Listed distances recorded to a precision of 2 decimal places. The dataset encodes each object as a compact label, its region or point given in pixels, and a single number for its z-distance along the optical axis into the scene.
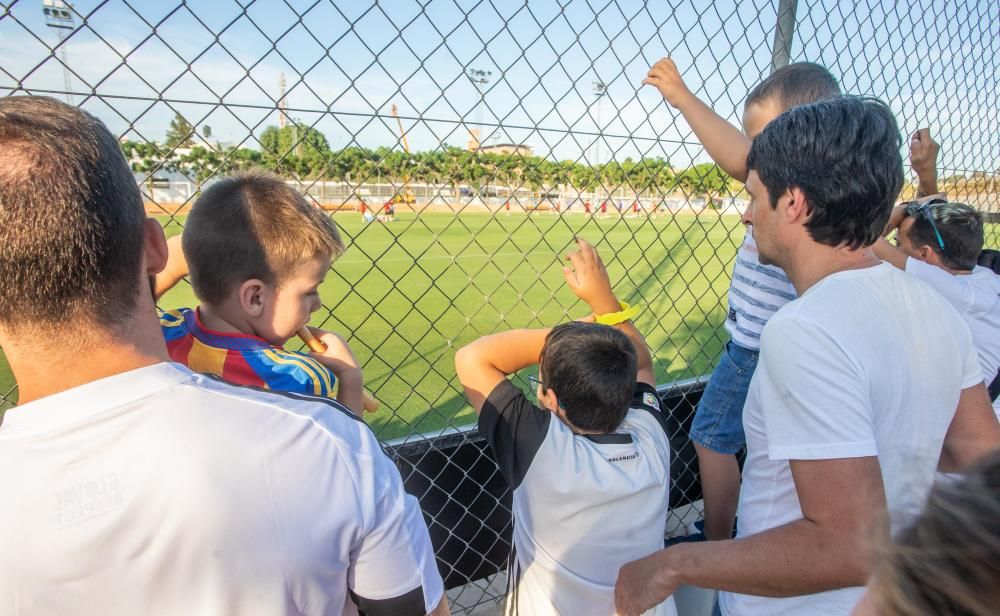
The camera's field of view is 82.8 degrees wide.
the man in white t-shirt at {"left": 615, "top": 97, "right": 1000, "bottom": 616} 1.13
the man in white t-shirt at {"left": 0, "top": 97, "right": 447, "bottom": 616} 0.73
